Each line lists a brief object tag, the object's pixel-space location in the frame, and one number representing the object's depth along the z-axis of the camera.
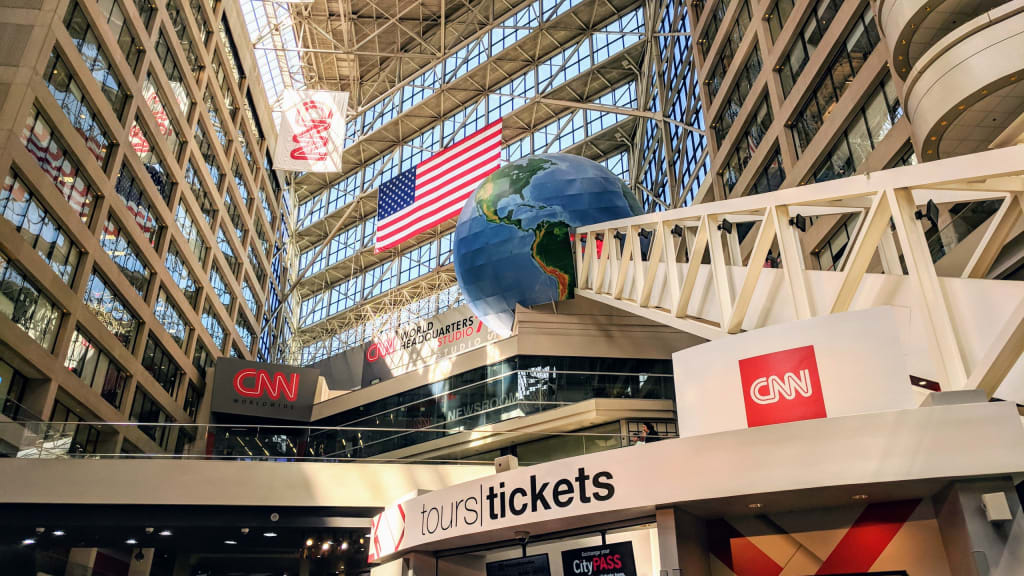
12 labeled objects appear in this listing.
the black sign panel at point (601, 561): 9.17
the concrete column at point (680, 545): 8.02
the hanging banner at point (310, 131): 33.31
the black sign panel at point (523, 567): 10.04
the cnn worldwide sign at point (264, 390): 37.09
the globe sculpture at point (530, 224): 21.48
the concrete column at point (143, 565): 22.75
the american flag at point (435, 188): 31.41
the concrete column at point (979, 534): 6.39
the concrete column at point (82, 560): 22.31
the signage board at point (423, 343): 29.55
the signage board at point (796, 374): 7.76
